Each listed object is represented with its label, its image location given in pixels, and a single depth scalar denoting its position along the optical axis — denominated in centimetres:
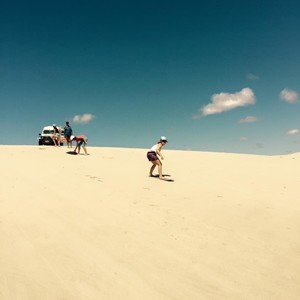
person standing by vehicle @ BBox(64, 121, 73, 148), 1731
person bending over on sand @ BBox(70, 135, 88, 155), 1511
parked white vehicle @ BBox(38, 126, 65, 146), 2515
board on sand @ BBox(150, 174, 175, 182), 1027
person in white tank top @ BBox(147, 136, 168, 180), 1053
